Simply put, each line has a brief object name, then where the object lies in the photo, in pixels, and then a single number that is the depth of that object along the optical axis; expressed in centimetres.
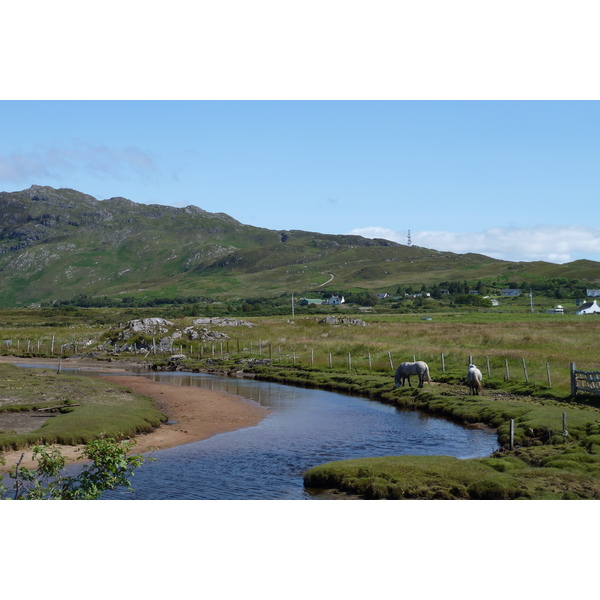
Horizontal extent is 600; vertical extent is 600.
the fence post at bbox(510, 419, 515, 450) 3058
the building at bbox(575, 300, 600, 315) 16960
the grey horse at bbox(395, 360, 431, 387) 5325
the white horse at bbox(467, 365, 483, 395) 4706
